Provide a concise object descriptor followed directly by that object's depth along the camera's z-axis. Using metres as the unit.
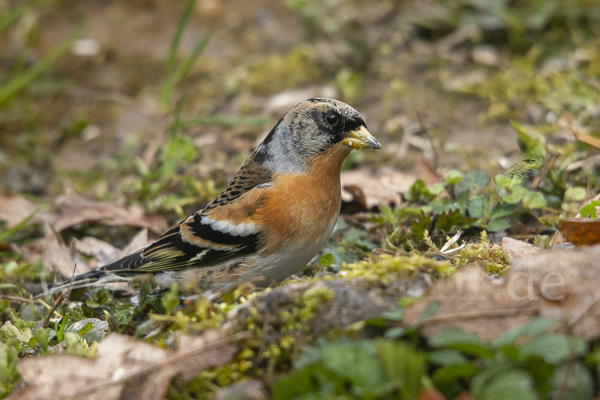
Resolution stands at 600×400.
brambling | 5.77
